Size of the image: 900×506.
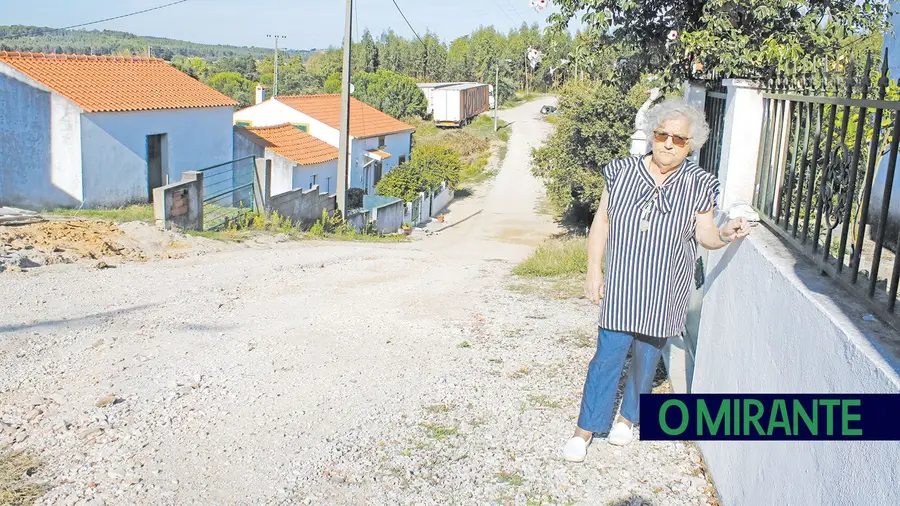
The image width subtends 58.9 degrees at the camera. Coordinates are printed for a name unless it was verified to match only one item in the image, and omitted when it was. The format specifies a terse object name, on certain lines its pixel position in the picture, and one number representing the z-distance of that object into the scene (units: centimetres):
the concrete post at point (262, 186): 1664
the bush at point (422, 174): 3167
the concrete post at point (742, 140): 419
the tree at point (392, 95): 5509
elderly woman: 333
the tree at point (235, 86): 5550
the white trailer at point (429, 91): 5916
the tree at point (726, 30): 548
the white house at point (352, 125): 3166
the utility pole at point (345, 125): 1959
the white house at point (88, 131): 1844
